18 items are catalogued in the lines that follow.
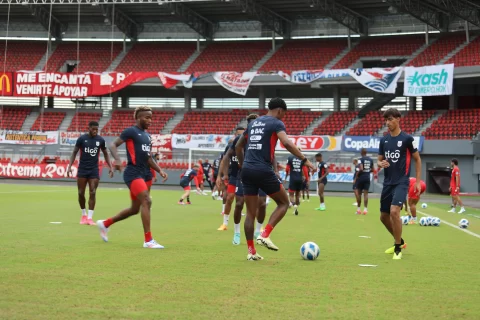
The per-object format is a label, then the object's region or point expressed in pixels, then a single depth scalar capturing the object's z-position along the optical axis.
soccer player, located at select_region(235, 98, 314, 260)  9.38
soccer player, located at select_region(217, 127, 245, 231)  13.97
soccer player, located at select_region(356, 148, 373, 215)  22.28
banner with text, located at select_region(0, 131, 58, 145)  50.19
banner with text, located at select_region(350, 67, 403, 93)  43.88
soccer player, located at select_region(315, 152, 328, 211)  24.55
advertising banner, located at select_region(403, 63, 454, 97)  41.97
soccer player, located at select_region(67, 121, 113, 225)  15.38
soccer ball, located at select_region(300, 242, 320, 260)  9.59
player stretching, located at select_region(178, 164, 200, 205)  26.11
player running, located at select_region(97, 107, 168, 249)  11.05
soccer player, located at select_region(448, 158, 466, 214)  25.84
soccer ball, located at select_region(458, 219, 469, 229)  17.30
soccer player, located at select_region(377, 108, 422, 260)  10.44
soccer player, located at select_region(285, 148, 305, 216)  23.27
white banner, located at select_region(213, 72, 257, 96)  48.53
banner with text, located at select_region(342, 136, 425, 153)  43.47
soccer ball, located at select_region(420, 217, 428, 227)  17.88
